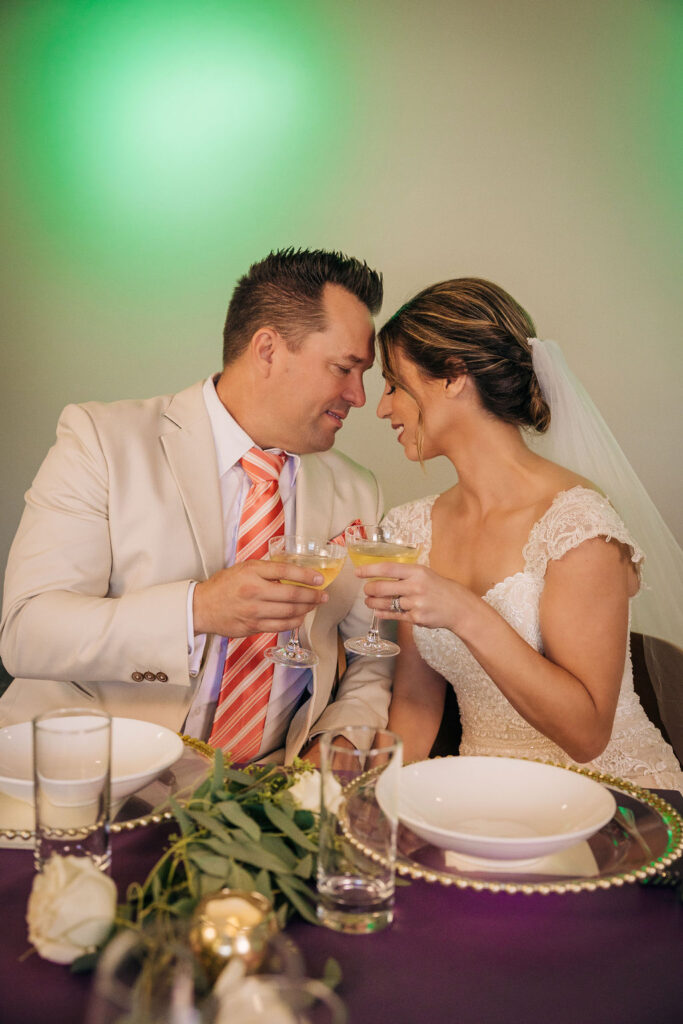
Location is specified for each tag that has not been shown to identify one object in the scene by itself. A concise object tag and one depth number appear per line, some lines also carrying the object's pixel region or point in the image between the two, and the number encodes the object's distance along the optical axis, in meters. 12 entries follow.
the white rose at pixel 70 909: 0.96
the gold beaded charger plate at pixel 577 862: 1.14
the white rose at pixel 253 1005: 0.73
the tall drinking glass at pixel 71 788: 1.07
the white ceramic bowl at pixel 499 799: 1.29
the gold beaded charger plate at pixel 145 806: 1.27
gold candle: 0.84
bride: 2.09
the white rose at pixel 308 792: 1.27
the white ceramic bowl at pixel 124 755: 1.29
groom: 2.10
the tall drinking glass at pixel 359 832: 1.08
